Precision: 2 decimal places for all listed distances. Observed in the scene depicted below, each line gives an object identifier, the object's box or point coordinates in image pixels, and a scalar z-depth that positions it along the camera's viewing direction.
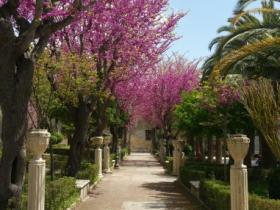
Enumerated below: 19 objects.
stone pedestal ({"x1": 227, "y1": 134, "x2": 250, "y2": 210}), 10.49
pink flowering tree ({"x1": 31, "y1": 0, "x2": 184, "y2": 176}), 18.61
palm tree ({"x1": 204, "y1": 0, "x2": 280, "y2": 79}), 13.44
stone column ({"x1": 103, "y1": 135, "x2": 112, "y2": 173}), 29.98
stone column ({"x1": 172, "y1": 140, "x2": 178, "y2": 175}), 29.75
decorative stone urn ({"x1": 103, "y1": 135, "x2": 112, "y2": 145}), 30.86
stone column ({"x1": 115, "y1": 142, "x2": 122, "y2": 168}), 36.88
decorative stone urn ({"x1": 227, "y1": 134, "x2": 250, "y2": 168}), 10.60
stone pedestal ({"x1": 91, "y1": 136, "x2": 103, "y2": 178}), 25.62
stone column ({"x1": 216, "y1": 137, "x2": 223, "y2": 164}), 35.09
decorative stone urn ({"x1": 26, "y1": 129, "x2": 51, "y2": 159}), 10.15
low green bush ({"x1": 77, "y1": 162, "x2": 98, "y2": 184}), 20.89
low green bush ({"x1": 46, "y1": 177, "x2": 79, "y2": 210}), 12.55
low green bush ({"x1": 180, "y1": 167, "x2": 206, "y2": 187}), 21.12
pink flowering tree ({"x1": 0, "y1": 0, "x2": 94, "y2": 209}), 10.30
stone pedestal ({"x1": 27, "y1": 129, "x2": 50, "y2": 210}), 10.16
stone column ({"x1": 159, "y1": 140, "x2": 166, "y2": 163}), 42.90
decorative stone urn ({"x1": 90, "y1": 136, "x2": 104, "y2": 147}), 25.62
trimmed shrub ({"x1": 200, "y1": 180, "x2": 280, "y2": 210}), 10.62
